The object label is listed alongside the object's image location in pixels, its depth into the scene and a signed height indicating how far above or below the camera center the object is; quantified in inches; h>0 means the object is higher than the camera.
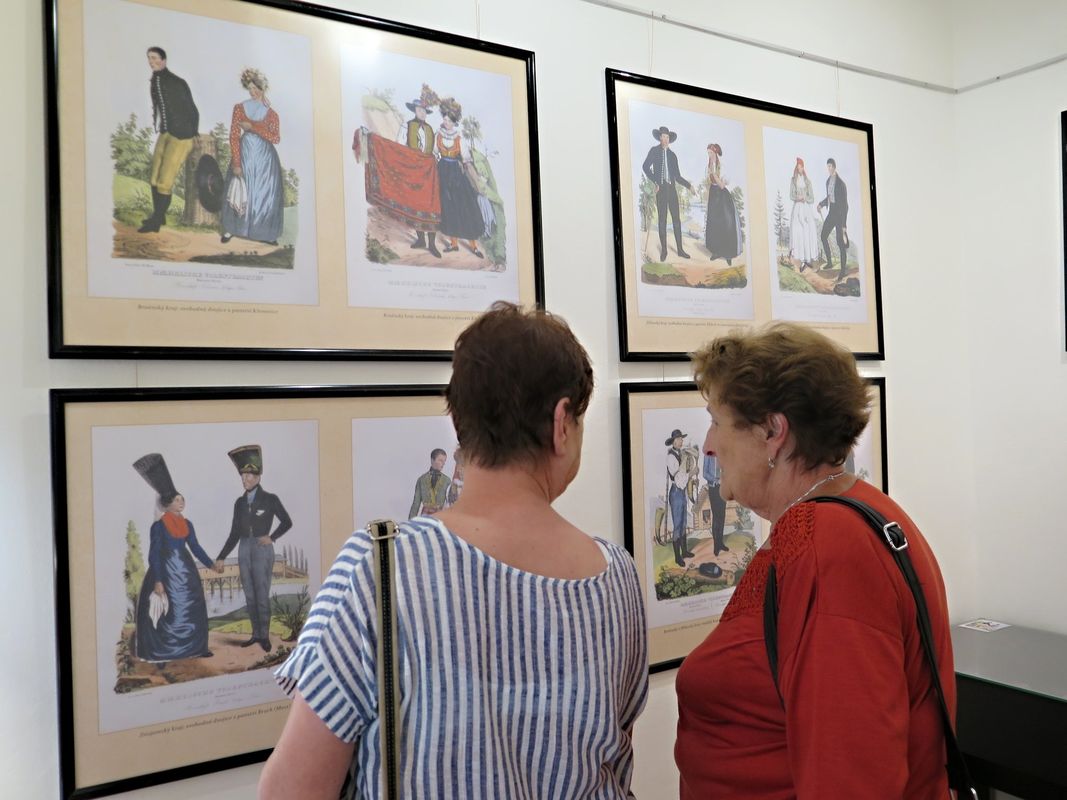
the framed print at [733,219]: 84.5 +18.9
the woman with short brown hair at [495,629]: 35.0 -9.6
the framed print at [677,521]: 83.7 -12.4
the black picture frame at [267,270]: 57.9 +10.7
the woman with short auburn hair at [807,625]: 42.3 -12.1
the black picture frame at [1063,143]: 101.8 +28.8
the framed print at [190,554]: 57.7 -9.9
